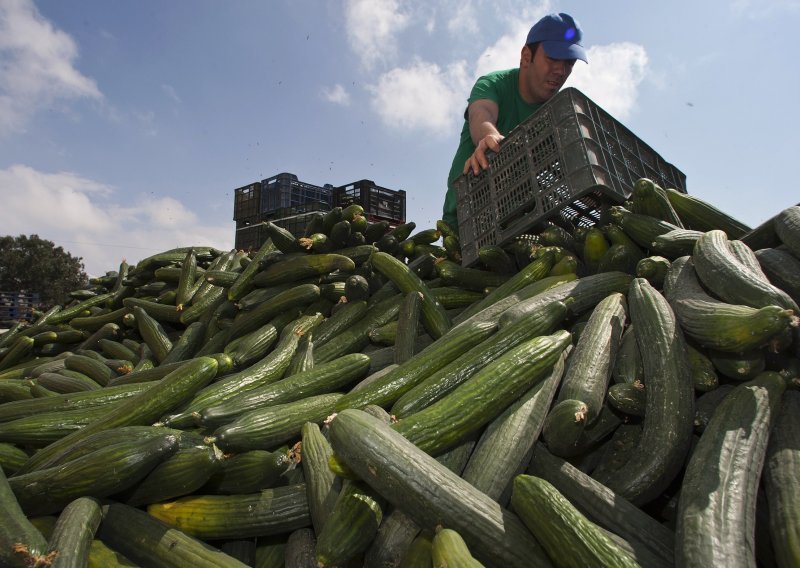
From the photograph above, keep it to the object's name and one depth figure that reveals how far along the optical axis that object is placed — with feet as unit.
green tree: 103.09
